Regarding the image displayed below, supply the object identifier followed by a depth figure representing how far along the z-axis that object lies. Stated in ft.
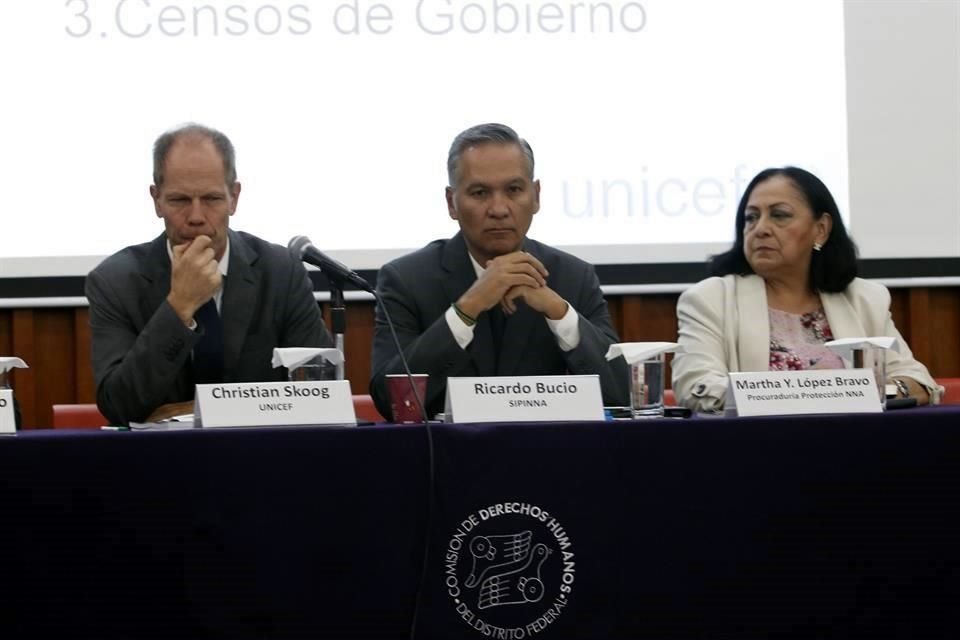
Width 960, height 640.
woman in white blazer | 20.26
